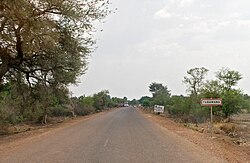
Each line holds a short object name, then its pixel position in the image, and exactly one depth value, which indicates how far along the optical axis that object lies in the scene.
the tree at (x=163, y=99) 88.78
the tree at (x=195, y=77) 71.68
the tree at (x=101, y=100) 108.64
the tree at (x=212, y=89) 47.38
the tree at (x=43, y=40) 20.09
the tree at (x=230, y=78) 53.25
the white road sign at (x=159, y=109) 61.22
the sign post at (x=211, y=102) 19.89
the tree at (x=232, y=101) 46.25
